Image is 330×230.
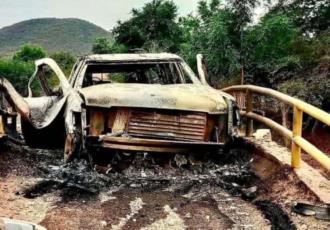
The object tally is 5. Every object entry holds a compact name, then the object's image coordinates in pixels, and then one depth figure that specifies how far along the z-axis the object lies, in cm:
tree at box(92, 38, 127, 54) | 3166
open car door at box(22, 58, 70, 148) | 790
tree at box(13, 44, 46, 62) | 6012
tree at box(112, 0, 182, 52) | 3058
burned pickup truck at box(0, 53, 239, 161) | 714
